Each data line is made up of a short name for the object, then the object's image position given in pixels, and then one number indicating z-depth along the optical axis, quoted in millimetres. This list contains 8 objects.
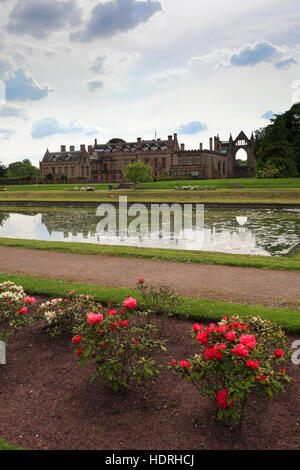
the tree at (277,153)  52781
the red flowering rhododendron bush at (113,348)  4273
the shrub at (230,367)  3523
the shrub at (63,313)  5984
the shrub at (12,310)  5391
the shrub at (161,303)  5906
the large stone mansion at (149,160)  85756
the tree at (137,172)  55438
